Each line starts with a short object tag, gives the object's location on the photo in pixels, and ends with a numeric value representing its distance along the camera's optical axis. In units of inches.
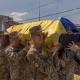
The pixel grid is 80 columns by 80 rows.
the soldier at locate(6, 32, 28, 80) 129.9
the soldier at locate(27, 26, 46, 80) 114.5
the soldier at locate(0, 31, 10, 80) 143.1
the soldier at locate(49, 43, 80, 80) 111.8
